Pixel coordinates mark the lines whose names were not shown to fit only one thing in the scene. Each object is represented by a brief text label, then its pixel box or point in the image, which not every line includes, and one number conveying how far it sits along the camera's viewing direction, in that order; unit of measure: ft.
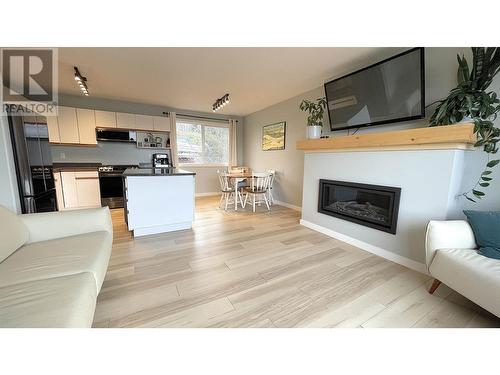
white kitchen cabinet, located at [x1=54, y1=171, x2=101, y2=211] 11.79
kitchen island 8.20
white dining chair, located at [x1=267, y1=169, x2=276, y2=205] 13.98
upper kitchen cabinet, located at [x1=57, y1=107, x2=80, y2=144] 12.05
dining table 13.08
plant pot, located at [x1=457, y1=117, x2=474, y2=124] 5.69
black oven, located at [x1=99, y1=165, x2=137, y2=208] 12.87
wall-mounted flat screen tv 6.17
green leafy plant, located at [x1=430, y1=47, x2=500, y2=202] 4.84
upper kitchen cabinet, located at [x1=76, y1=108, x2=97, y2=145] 12.50
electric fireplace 6.66
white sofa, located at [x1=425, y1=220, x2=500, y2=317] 3.62
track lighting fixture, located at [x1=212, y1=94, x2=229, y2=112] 11.76
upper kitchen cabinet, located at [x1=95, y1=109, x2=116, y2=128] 12.89
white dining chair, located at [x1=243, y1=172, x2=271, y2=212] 12.89
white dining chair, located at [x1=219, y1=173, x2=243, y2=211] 13.53
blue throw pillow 4.36
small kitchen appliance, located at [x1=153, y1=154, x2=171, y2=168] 15.35
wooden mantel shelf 4.99
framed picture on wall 14.15
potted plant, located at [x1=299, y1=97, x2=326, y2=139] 9.43
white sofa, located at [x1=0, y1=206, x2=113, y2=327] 2.50
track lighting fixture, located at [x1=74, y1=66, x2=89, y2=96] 8.68
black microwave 13.14
